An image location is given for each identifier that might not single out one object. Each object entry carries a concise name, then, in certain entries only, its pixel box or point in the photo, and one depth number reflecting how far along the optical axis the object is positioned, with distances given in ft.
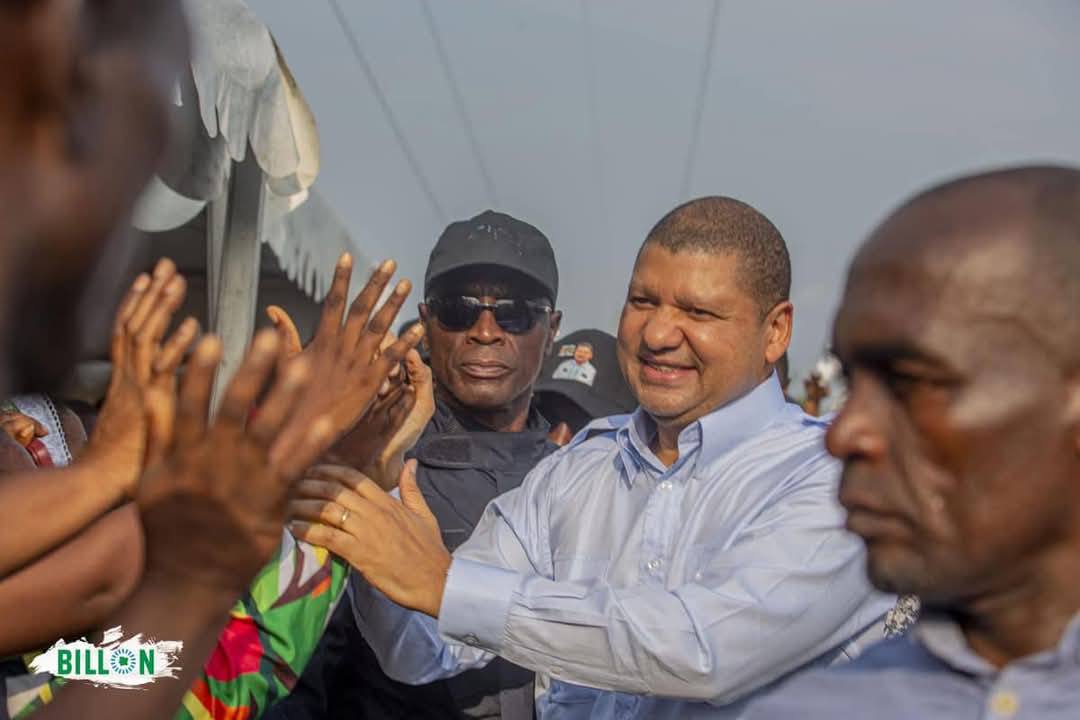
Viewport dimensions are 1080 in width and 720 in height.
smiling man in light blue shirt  7.53
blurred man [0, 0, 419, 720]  2.31
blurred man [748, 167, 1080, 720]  4.76
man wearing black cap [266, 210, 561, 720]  11.80
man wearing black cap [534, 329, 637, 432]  17.10
